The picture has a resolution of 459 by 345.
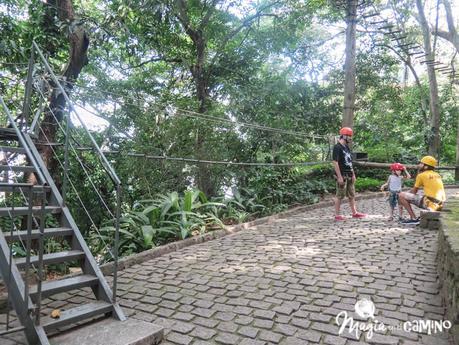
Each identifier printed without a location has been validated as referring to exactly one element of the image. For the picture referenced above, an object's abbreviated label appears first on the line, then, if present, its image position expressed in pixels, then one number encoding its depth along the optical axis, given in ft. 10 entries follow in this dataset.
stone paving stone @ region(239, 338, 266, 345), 9.40
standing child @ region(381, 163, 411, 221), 24.16
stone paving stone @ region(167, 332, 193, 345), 9.62
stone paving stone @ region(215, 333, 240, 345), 9.50
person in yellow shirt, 21.09
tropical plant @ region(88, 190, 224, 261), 18.60
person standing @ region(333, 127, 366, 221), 23.77
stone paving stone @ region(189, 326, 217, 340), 9.82
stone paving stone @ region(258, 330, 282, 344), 9.51
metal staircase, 9.05
